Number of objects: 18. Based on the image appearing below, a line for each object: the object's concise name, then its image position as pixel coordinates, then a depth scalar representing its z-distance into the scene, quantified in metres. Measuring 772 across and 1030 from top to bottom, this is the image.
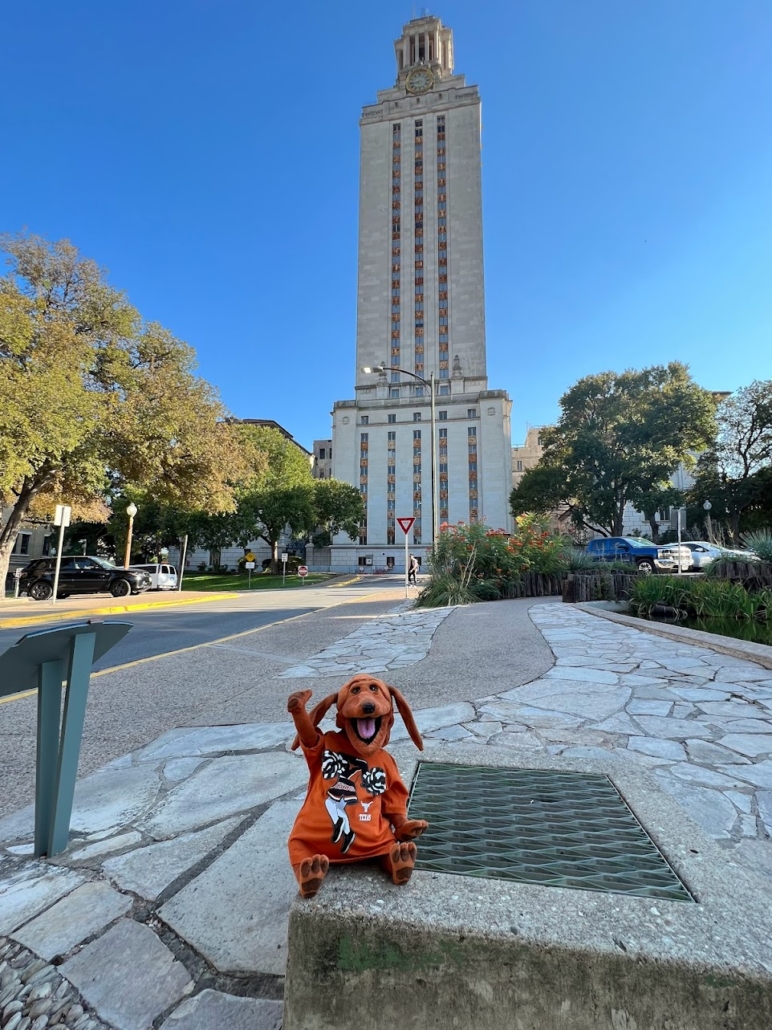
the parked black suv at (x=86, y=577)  19.31
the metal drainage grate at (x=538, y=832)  1.35
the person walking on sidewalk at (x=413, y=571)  23.57
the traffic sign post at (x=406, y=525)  13.35
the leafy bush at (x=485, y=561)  11.47
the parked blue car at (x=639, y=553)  17.69
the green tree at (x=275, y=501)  36.59
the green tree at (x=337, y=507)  43.22
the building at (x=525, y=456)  77.31
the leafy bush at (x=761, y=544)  11.63
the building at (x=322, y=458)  84.69
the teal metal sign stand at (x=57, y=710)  1.69
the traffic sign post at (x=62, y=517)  12.88
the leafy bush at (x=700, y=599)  8.24
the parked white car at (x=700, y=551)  15.62
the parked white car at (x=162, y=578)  26.34
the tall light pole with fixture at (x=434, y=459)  14.84
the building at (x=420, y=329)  60.78
